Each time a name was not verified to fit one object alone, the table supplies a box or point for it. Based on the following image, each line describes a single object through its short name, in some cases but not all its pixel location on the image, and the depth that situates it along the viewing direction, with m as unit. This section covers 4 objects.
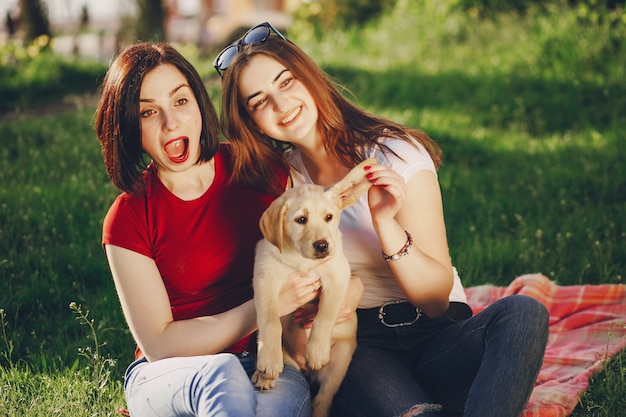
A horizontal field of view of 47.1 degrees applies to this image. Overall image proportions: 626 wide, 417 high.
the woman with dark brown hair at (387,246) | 2.80
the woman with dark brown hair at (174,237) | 2.89
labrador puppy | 2.84
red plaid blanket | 3.27
